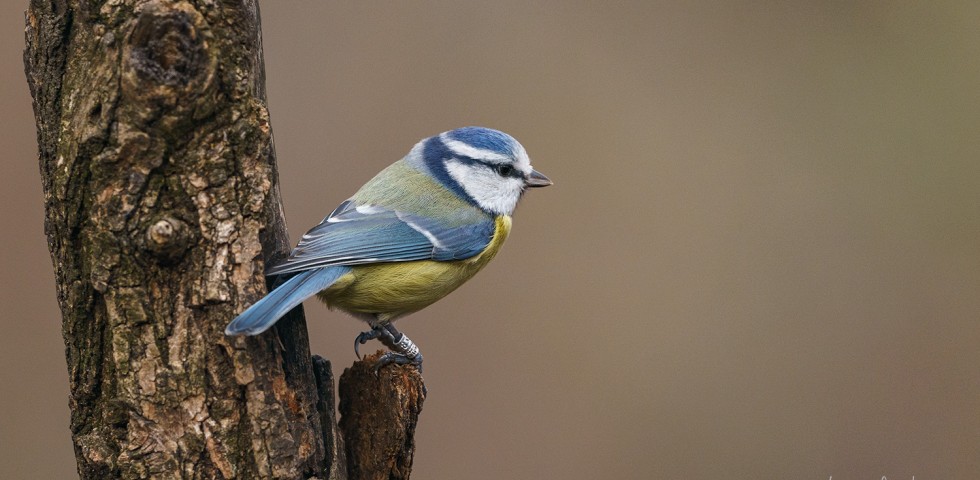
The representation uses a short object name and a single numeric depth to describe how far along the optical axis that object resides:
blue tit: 3.10
